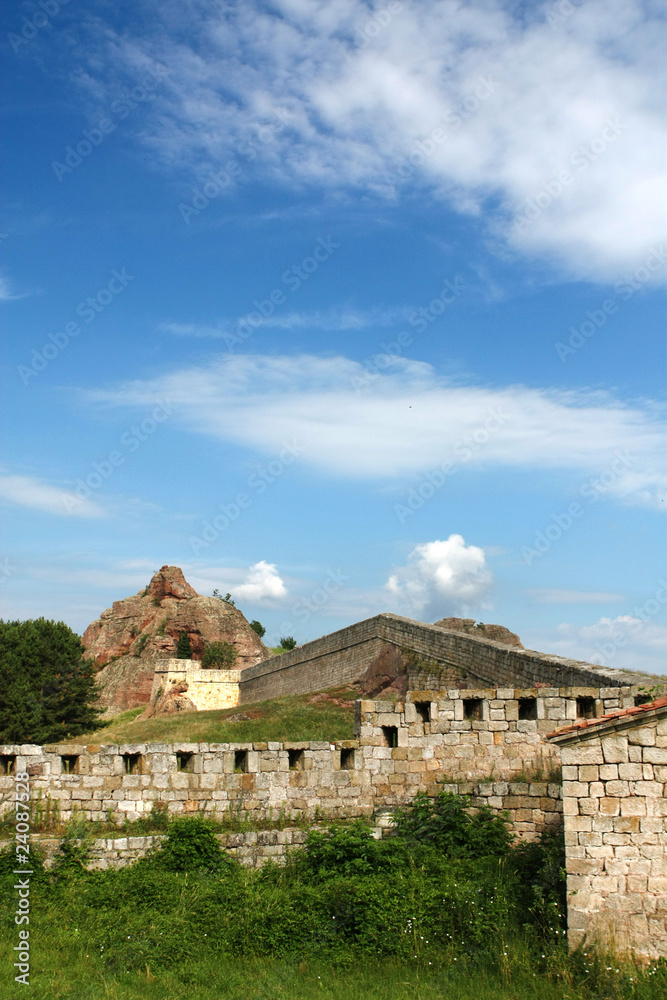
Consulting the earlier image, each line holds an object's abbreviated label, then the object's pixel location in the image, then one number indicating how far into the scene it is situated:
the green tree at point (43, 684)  29.52
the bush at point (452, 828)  9.96
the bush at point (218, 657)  51.22
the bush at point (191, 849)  9.95
